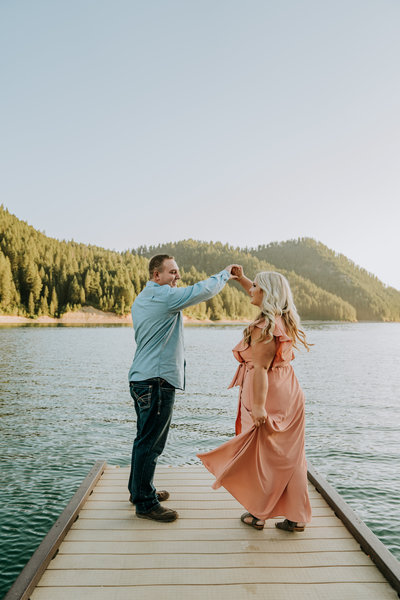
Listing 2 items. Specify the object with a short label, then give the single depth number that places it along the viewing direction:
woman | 3.95
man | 4.19
